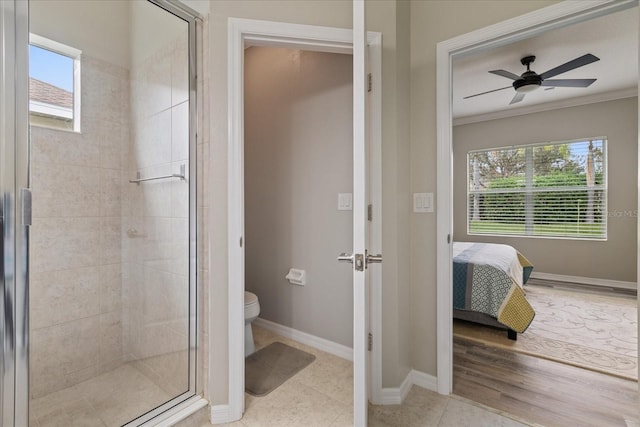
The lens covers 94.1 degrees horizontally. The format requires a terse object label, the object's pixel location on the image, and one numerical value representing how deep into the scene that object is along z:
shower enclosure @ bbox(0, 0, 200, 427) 1.54
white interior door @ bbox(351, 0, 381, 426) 1.12
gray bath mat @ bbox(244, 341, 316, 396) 1.83
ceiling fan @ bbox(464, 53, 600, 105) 2.86
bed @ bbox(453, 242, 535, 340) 2.38
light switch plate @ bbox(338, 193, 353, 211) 2.09
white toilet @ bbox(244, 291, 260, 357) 2.04
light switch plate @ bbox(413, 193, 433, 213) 1.79
